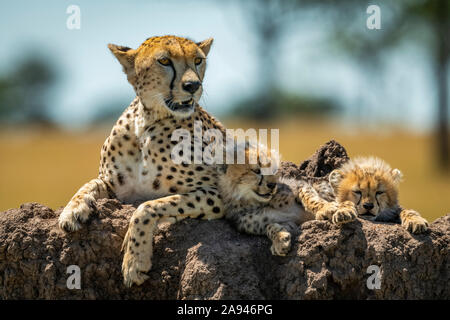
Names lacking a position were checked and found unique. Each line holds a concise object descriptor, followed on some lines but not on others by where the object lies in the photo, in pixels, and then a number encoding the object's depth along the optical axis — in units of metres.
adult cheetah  7.93
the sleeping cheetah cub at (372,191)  8.27
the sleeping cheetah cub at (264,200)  7.99
